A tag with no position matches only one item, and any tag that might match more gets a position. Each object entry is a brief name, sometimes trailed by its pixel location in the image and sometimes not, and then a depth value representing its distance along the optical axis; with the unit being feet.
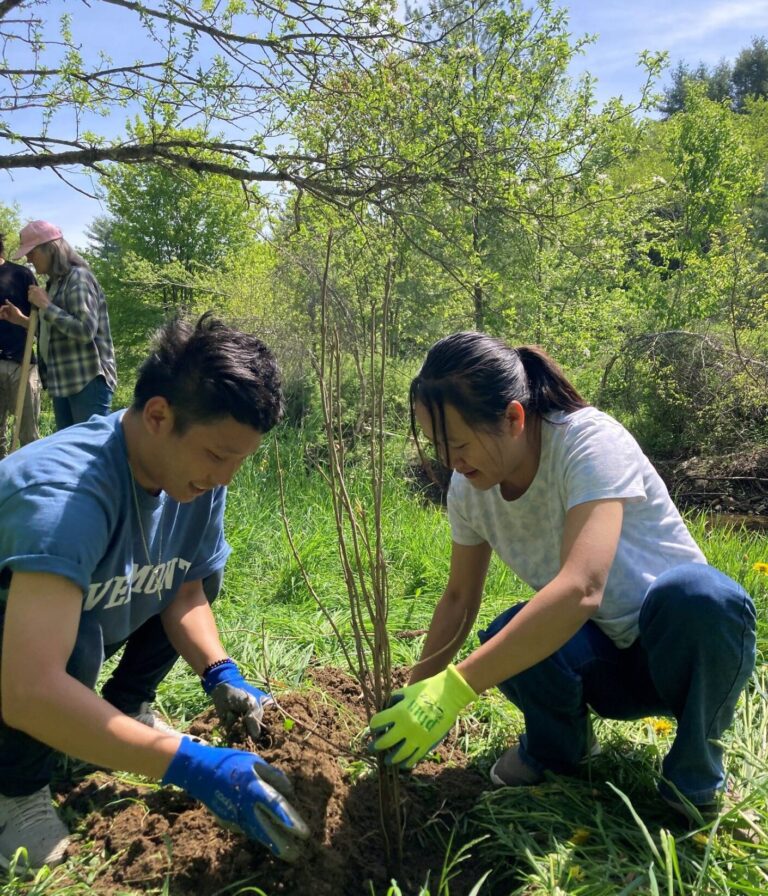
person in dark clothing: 14.74
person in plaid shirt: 13.08
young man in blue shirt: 4.35
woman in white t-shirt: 4.93
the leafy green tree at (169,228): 56.54
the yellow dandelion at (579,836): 5.28
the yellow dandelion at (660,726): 6.70
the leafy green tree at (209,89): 15.48
